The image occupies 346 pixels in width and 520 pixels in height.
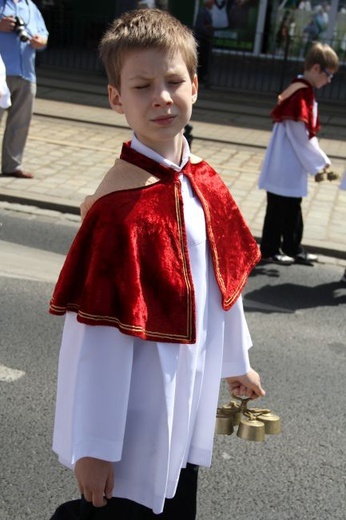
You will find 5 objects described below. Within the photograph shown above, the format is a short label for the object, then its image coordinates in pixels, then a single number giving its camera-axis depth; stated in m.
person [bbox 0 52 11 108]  7.26
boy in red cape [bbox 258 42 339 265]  6.86
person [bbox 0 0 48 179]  8.83
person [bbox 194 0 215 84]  17.59
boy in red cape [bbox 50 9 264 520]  2.27
